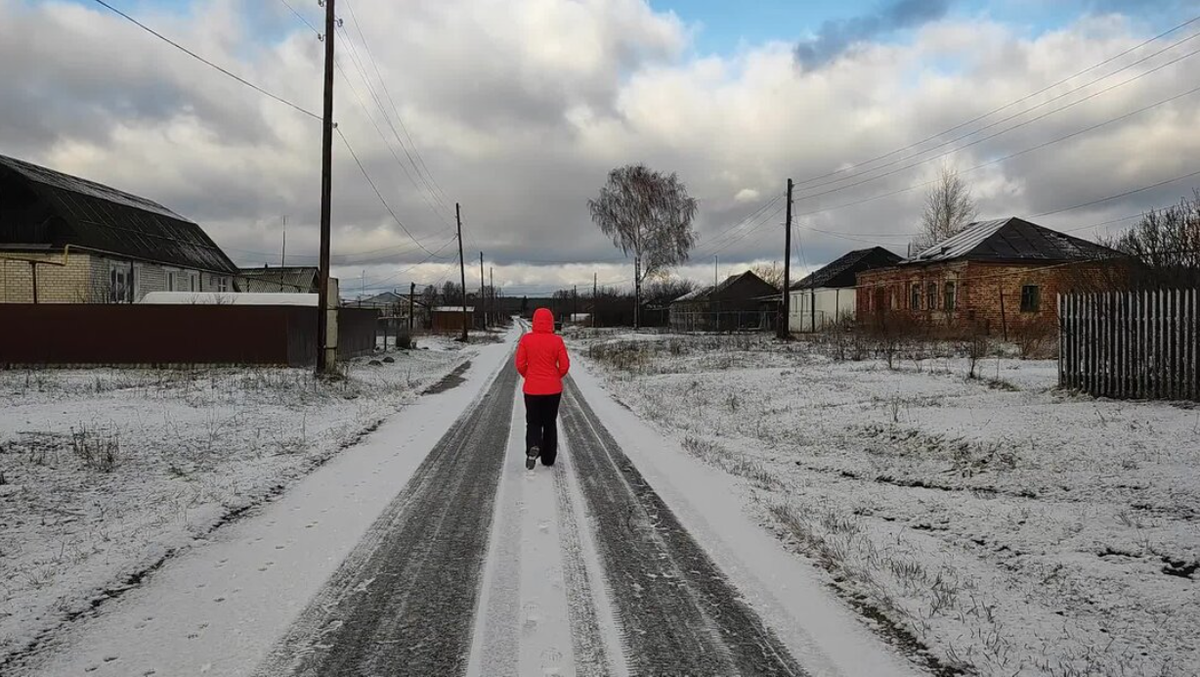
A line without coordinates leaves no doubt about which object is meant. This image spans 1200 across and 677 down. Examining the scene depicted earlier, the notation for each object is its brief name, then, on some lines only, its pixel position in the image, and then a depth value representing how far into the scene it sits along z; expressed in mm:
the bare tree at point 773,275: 84000
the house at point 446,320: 78062
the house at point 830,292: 51625
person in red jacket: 7879
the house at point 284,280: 45438
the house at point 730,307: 56406
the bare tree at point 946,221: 61625
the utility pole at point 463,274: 46906
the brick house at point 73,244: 28594
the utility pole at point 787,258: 35812
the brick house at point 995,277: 36125
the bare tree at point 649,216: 56906
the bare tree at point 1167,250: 14766
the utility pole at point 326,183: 17766
